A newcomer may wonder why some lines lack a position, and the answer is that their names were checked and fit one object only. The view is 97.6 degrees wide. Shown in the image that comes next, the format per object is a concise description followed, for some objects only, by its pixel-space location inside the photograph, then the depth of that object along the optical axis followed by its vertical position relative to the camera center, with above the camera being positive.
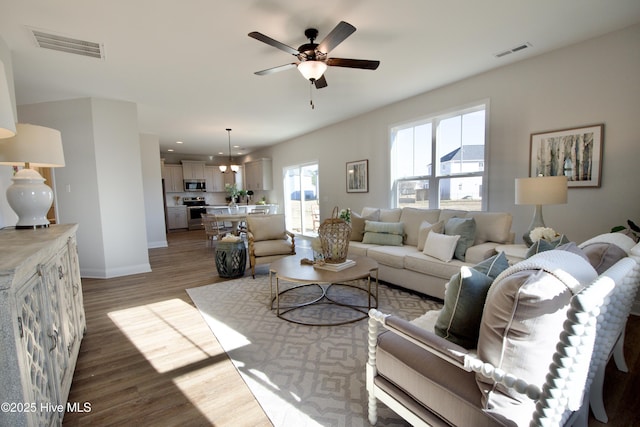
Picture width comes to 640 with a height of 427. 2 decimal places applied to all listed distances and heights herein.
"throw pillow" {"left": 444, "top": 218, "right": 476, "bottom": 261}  3.08 -0.51
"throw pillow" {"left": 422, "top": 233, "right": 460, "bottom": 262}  3.05 -0.65
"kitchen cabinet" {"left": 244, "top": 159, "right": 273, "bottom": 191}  8.86 +0.57
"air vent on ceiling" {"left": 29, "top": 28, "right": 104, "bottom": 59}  2.57 +1.48
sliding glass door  7.48 -0.20
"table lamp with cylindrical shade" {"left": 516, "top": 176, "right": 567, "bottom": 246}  2.56 -0.04
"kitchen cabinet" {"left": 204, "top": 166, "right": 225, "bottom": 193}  10.38 +0.53
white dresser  1.01 -0.60
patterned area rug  1.67 -1.30
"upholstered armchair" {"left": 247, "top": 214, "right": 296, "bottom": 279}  4.23 -0.76
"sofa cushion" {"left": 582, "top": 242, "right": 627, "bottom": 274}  1.37 -0.36
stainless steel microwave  9.98 +0.35
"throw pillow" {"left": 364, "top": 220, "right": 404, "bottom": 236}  3.95 -0.54
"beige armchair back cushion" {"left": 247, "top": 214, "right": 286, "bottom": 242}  4.46 -0.55
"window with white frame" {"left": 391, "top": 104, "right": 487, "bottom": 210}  3.93 +0.42
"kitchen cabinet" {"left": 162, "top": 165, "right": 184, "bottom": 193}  9.62 +0.56
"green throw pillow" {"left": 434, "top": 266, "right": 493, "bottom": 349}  1.28 -0.55
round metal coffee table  2.70 -1.29
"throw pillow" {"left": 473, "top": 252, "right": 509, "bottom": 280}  1.39 -0.41
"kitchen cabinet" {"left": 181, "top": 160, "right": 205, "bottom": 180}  9.91 +0.88
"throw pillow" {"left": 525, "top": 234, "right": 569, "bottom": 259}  1.64 -0.36
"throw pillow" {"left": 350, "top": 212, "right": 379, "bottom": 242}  4.31 -0.57
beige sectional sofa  3.04 -0.68
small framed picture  5.48 +0.27
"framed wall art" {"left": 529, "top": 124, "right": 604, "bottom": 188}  2.88 +0.33
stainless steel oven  10.02 -0.63
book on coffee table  2.85 -0.78
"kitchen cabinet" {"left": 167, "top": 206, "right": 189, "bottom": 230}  9.65 -0.80
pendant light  6.61 +0.75
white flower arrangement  2.50 -0.44
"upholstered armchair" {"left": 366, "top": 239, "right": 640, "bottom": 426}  0.81 -0.61
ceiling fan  2.20 +1.17
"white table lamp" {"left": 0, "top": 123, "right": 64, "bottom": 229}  2.00 +0.21
